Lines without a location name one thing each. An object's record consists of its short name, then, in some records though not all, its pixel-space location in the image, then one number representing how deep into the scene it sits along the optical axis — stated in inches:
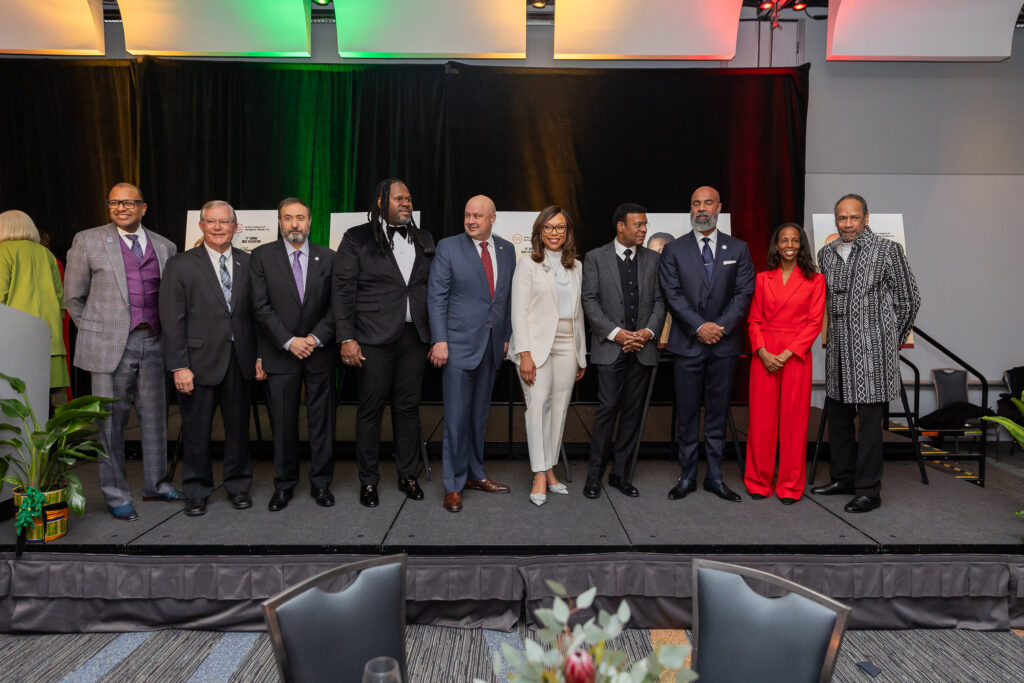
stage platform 105.5
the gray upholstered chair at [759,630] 51.4
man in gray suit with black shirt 134.9
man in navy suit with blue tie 135.3
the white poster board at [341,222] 201.9
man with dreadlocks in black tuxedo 126.2
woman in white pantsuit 129.5
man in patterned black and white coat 130.7
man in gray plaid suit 122.8
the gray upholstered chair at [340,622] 51.9
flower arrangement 32.5
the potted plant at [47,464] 109.3
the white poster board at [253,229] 205.0
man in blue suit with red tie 128.0
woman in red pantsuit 132.6
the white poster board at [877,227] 208.8
